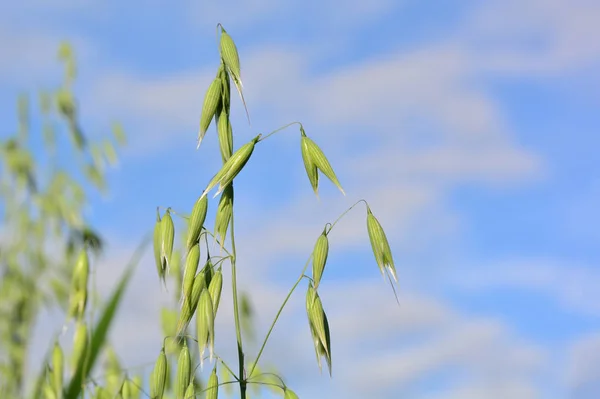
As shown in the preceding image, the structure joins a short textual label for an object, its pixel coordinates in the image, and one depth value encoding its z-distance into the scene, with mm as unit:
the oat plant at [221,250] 448
